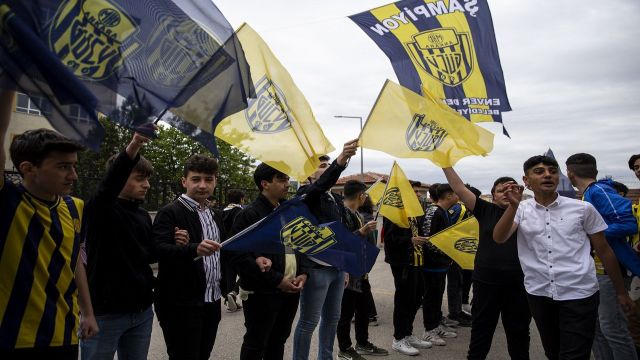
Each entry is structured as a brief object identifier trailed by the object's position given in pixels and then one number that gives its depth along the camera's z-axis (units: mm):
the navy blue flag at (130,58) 1611
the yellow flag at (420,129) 3727
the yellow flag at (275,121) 2871
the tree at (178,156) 24800
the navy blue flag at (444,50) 4176
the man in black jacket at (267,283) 3238
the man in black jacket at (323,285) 3363
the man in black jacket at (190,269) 2855
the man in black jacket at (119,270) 2662
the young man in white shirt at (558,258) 3131
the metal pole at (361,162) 20583
